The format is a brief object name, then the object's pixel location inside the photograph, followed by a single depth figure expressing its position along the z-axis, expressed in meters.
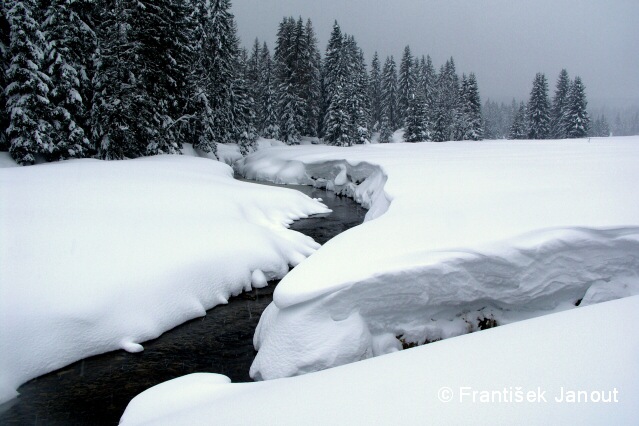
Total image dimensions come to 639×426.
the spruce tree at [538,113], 48.44
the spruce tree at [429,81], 61.78
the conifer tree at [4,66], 16.64
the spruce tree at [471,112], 47.34
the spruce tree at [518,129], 52.84
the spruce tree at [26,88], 16.02
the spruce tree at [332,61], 42.41
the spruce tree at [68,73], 17.19
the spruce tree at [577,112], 45.69
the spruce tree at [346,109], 38.62
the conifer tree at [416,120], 44.44
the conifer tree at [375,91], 59.53
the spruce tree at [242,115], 33.25
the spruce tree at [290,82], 40.50
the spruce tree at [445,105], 50.47
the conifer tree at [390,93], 58.59
